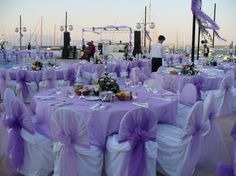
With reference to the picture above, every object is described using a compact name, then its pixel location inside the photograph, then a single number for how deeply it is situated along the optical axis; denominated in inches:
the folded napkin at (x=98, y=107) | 120.3
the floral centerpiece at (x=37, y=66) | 273.9
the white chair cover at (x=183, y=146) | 119.1
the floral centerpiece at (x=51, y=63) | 307.1
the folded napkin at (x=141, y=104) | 126.6
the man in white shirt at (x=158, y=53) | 337.9
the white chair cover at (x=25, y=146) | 121.5
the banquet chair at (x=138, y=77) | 224.5
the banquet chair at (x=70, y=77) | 281.4
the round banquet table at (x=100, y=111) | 118.0
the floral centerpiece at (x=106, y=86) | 142.1
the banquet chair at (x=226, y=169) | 83.1
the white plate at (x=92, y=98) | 135.7
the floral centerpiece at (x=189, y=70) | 243.2
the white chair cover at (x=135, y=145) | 107.3
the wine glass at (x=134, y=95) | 139.8
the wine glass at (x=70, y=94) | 141.7
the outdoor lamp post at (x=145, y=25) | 836.6
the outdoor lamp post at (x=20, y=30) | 988.1
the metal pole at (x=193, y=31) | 288.4
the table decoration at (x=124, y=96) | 135.1
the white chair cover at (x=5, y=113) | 127.3
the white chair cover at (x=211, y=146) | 135.6
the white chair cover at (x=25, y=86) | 256.4
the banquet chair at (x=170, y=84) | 236.2
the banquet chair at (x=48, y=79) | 253.9
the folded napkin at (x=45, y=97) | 138.9
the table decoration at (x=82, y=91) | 144.2
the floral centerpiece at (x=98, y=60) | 367.2
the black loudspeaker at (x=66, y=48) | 832.3
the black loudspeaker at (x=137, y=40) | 767.1
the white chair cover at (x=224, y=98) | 226.1
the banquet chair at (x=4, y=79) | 247.3
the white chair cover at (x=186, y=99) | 166.2
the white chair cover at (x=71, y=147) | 104.9
